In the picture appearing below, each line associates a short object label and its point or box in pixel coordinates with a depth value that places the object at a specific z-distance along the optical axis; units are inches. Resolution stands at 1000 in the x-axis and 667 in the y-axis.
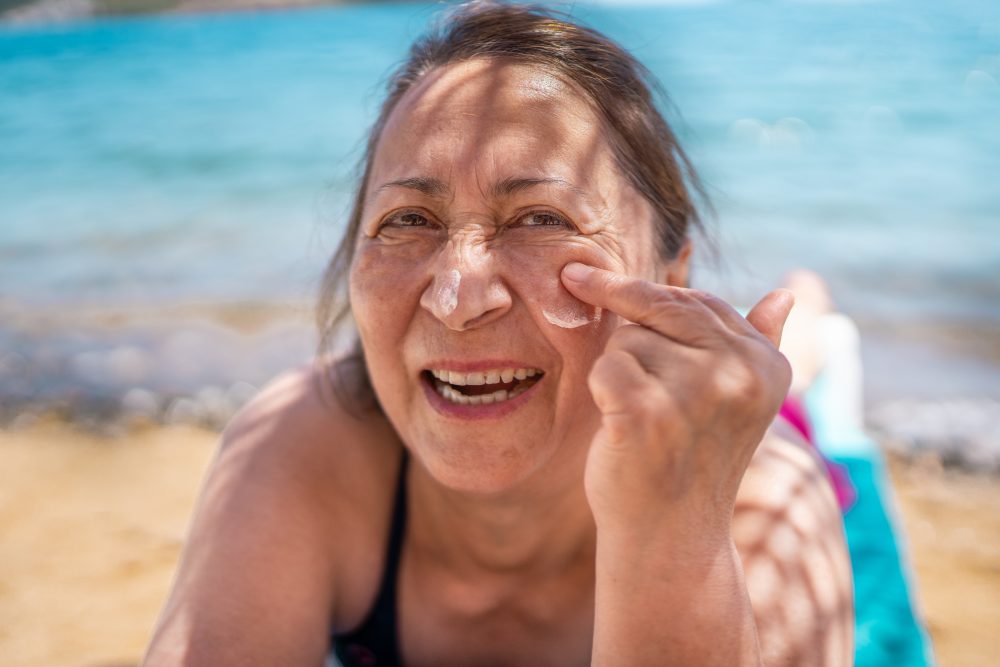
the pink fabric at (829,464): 28.9
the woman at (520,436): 13.5
